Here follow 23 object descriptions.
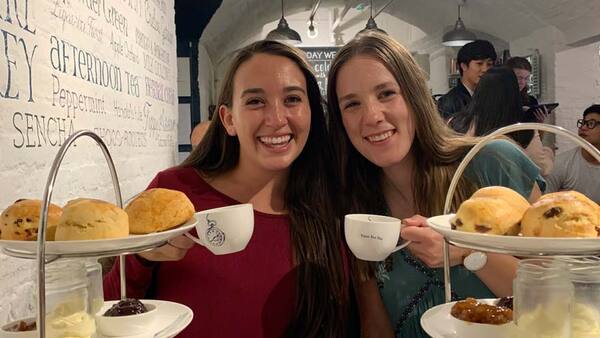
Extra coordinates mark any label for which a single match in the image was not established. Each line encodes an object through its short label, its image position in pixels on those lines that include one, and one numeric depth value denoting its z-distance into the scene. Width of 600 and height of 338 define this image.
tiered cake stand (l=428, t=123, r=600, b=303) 0.70
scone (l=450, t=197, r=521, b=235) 0.79
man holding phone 3.76
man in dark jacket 3.67
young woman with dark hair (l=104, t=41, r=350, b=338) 1.42
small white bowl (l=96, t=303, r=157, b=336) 0.90
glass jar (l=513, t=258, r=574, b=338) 0.80
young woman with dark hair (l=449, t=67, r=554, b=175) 2.85
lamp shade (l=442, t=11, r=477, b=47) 6.75
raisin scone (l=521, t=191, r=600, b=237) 0.74
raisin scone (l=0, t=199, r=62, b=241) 0.83
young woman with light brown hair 1.50
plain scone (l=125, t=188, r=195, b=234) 0.91
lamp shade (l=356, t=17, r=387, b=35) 7.32
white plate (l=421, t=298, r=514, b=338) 0.85
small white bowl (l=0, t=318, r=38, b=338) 0.82
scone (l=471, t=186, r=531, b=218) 0.84
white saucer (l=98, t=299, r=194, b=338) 0.89
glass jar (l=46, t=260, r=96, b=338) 0.86
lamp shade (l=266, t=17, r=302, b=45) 6.71
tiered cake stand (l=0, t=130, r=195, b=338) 0.74
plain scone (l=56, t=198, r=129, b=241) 0.80
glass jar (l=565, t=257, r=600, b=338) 0.80
